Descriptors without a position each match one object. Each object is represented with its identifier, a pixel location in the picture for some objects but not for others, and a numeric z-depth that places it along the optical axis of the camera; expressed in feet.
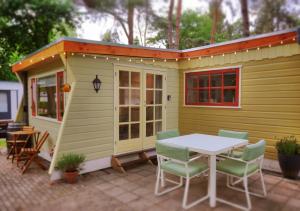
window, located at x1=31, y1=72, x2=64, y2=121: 14.87
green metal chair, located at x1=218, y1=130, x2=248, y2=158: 12.12
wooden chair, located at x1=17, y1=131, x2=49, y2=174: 14.25
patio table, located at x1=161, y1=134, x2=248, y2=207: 9.63
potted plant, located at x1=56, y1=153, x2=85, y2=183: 12.13
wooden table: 15.24
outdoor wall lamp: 13.72
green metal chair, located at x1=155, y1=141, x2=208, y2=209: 9.29
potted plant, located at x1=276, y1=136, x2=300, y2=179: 12.23
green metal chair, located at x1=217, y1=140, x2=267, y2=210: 9.15
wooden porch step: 14.21
